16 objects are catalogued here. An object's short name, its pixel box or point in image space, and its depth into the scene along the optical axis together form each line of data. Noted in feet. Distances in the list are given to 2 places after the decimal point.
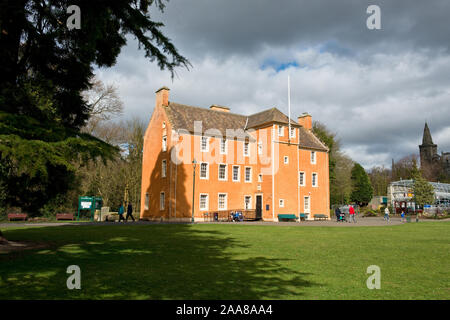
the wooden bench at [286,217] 120.78
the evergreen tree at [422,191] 167.53
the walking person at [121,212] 105.60
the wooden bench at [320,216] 135.33
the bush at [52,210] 108.88
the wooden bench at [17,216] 99.71
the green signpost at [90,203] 108.78
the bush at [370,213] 170.19
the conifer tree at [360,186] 254.55
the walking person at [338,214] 118.11
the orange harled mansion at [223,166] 114.93
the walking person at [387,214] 117.37
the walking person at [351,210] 105.16
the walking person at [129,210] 104.97
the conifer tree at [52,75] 23.54
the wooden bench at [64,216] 105.95
